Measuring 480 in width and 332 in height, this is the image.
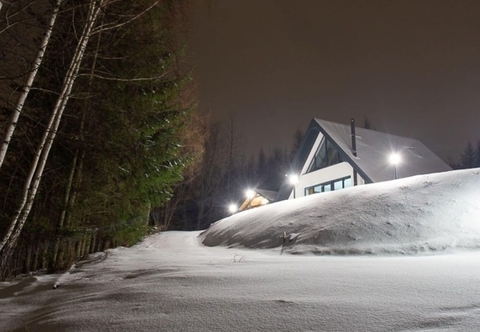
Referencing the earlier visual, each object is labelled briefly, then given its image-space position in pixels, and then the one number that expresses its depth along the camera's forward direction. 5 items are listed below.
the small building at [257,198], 22.80
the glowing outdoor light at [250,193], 23.08
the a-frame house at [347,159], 14.41
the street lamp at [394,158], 12.17
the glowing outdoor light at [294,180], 17.45
